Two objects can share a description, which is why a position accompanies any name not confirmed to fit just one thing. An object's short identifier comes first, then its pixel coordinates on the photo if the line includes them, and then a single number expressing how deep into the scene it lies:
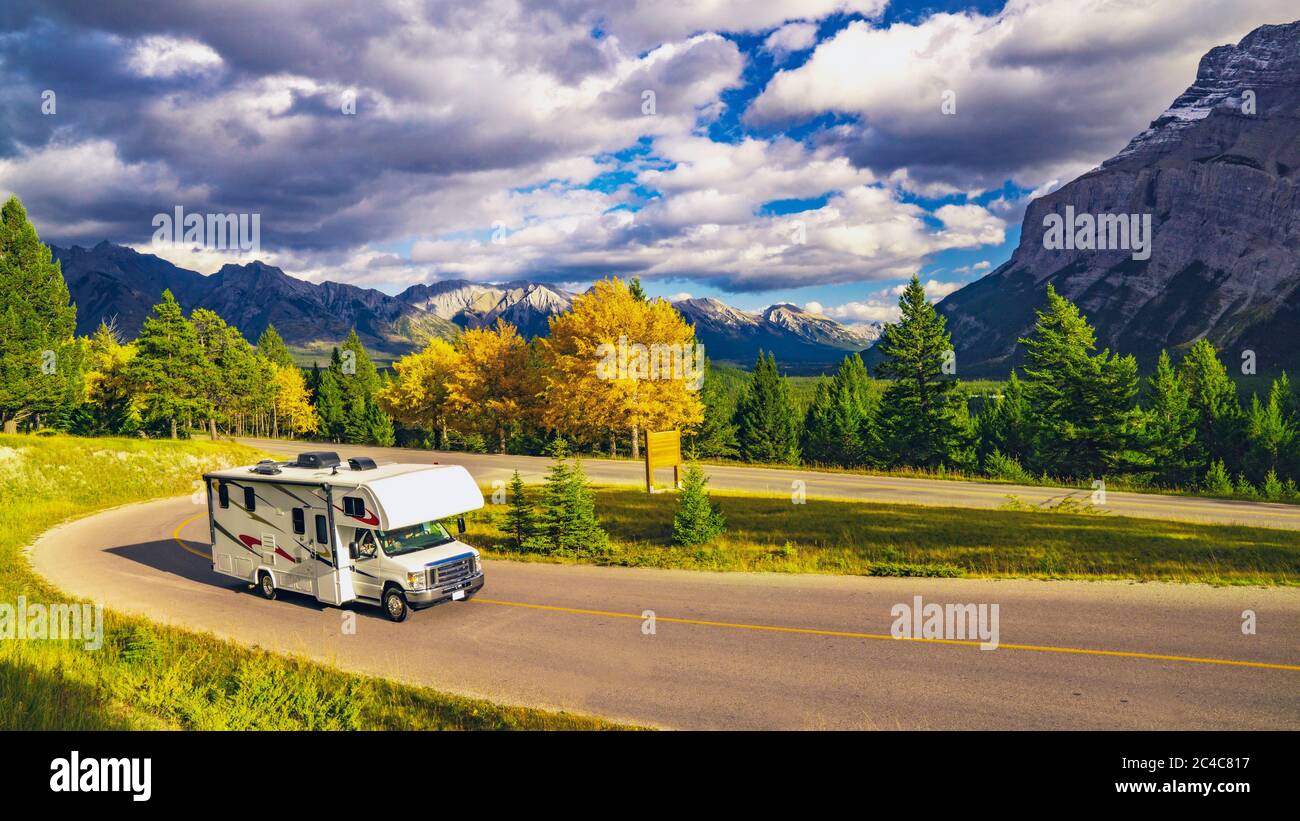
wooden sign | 26.06
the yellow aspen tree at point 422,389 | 60.44
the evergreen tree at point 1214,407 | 51.47
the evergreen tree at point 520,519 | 20.19
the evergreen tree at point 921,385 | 48.50
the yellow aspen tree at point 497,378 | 50.81
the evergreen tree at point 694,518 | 19.80
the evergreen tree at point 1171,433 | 43.22
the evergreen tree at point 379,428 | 77.44
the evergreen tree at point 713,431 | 69.75
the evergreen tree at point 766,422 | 73.06
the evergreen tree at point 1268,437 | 47.72
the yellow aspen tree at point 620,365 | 39.62
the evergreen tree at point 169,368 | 59.36
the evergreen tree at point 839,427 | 67.88
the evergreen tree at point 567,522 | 19.69
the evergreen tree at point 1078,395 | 42.16
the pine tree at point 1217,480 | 36.42
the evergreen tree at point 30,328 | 47.66
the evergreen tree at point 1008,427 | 52.41
